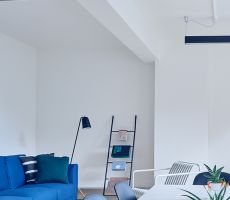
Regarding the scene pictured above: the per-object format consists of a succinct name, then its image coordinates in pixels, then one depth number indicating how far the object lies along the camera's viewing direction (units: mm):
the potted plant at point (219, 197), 2800
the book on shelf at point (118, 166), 8117
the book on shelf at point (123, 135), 8352
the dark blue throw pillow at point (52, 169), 6859
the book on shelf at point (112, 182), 8125
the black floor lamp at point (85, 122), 8016
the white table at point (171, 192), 4074
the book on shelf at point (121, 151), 8234
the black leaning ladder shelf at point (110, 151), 8329
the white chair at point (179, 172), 6727
